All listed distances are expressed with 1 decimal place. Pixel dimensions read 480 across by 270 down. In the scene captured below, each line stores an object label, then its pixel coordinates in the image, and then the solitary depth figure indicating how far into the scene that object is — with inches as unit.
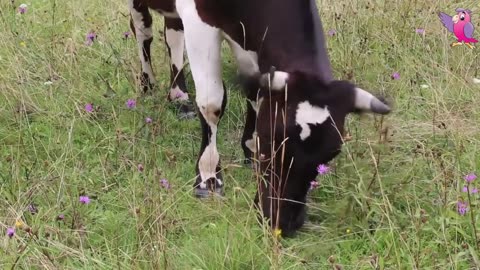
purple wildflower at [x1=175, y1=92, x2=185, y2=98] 188.1
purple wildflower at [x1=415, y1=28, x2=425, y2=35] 200.3
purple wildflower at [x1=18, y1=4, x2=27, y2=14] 212.4
